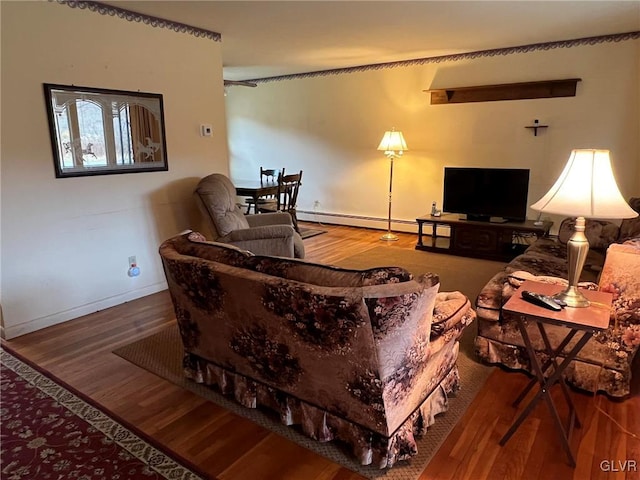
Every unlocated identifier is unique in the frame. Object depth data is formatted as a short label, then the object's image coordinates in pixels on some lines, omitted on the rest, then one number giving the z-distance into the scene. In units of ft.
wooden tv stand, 15.51
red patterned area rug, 5.94
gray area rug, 5.97
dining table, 16.69
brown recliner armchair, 12.35
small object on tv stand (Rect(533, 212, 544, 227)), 15.35
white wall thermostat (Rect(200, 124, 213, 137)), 13.66
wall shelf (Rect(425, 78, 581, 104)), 15.87
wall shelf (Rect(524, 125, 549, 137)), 16.61
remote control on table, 6.09
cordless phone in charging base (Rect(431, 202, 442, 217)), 17.59
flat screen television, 15.98
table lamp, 5.84
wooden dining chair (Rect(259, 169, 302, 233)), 17.71
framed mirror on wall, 10.36
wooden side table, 5.71
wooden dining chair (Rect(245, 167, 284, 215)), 18.89
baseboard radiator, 20.57
